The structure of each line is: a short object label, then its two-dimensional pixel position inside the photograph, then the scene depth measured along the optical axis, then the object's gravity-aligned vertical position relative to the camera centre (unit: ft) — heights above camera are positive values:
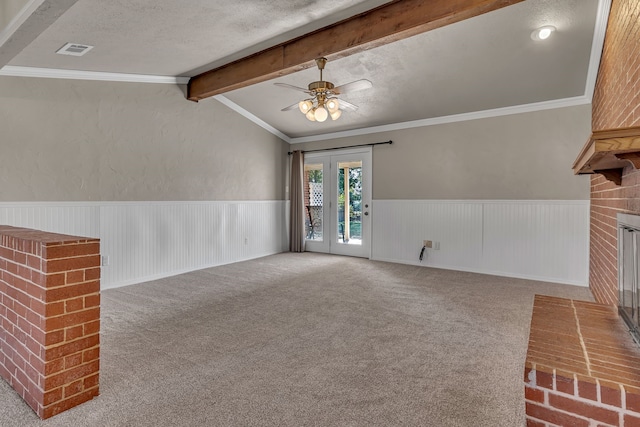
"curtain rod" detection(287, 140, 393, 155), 19.54 +3.83
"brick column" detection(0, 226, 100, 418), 5.66 -1.99
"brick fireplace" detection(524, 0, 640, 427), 4.08 -1.98
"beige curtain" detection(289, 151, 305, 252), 22.84 +0.37
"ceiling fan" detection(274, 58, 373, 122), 11.10 +3.75
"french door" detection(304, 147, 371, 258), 20.93 +0.45
